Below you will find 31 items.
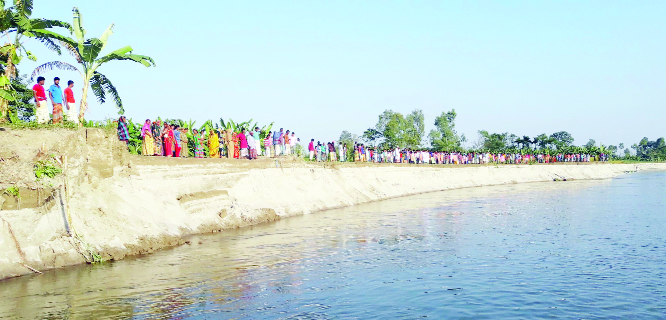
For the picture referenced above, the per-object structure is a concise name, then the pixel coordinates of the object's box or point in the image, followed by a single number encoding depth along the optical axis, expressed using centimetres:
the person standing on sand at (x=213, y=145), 2720
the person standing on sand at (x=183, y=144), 2555
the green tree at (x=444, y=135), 8288
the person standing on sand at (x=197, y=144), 2717
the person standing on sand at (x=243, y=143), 2892
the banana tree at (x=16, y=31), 1762
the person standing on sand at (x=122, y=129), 2258
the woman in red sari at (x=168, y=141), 2403
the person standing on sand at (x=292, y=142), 3301
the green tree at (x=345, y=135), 8459
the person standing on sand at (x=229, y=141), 2780
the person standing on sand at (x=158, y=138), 2370
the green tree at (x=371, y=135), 7457
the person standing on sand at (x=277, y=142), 3141
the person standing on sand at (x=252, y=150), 2948
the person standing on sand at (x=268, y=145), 3095
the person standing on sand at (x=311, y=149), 3666
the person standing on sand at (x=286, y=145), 3216
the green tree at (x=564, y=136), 15036
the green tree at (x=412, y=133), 7281
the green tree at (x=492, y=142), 10275
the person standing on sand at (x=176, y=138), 2477
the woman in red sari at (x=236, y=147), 2852
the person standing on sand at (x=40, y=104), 1802
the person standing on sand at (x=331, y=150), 4016
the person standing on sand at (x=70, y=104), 1919
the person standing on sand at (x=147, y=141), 2317
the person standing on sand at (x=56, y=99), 1875
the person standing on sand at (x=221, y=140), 2809
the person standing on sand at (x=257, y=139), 2965
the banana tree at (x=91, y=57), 1992
